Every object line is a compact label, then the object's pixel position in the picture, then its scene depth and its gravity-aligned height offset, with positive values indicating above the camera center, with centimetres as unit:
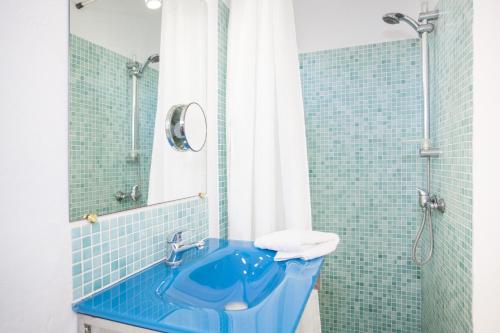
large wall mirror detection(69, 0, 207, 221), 80 +22
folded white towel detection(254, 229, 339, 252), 109 -29
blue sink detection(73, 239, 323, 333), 66 -35
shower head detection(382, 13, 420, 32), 169 +85
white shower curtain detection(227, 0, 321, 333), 142 +20
